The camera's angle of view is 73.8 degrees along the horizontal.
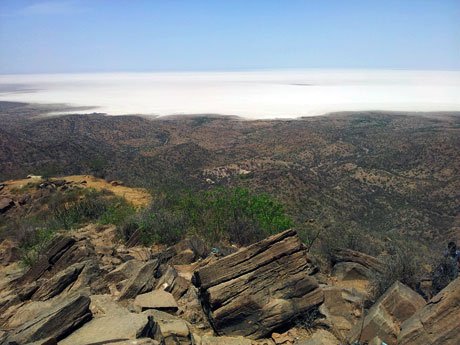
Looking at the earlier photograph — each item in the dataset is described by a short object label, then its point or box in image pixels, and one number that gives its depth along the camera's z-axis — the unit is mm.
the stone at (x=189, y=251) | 7772
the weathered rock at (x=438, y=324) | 4156
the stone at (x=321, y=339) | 4551
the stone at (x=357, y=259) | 8203
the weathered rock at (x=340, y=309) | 5285
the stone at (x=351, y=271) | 8096
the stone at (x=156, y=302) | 5223
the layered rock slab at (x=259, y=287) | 4996
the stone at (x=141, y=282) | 5748
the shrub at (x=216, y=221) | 9516
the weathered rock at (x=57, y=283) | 5629
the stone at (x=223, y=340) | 4645
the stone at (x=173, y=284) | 6016
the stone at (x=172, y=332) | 4220
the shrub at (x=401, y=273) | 6320
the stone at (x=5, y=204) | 13805
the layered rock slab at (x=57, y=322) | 3908
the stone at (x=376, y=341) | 4359
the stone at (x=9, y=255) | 8219
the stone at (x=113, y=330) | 3809
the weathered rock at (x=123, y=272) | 6313
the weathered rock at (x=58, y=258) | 6613
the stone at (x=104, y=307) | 4723
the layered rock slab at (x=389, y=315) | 4652
